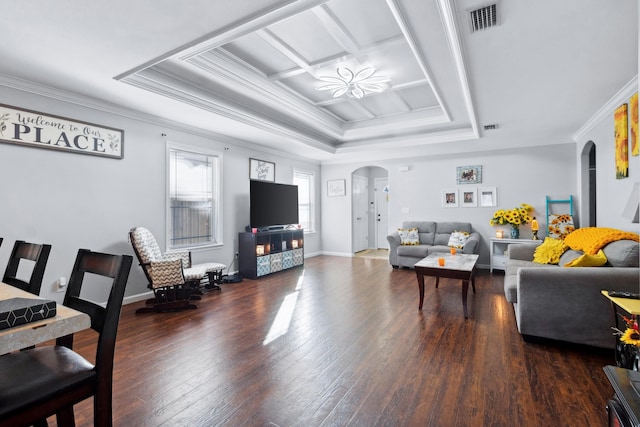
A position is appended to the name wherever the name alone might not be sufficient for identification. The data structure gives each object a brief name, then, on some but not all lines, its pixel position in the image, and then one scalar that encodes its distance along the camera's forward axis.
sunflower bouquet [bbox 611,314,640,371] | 1.67
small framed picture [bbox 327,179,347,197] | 7.55
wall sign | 2.93
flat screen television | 5.34
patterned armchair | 3.51
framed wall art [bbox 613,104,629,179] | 3.21
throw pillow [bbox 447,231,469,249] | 5.68
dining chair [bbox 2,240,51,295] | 1.55
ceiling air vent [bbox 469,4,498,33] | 2.02
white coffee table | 3.32
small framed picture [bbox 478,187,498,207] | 6.05
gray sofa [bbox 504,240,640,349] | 2.41
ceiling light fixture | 3.52
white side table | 5.51
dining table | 0.87
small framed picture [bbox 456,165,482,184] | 6.21
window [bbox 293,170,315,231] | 7.27
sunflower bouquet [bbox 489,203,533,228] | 5.66
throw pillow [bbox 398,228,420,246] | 6.14
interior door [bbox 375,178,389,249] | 8.79
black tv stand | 5.20
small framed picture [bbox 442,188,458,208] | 6.41
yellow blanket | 3.03
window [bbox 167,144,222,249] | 4.48
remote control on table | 2.02
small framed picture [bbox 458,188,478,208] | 6.22
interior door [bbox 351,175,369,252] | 7.79
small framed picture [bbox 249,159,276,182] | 5.67
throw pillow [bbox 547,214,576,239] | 5.27
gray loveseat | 5.57
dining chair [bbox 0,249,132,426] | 1.00
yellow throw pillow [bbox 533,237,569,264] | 3.78
